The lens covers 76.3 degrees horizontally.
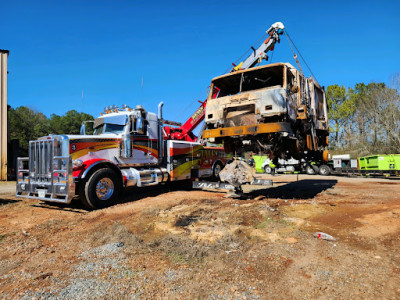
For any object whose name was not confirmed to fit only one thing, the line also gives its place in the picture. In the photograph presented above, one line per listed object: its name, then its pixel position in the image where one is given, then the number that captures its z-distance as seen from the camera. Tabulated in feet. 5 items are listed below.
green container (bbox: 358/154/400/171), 57.16
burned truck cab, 19.93
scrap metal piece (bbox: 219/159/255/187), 22.55
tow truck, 21.72
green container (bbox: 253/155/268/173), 86.74
